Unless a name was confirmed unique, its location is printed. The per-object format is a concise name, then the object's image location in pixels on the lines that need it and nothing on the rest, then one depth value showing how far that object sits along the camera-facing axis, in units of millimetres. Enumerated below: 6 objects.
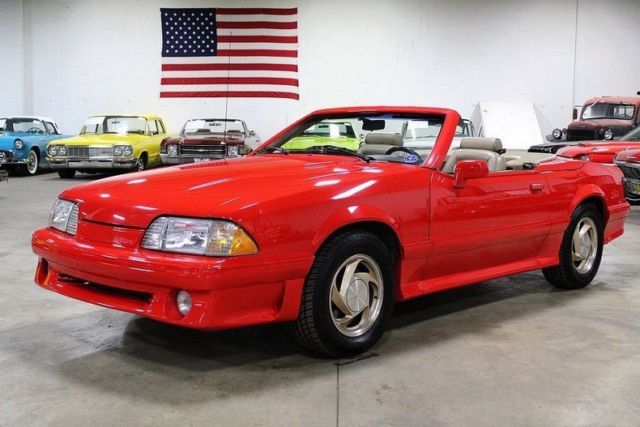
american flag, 16781
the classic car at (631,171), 7801
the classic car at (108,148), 12508
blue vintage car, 13250
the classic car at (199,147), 12188
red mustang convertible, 2746
